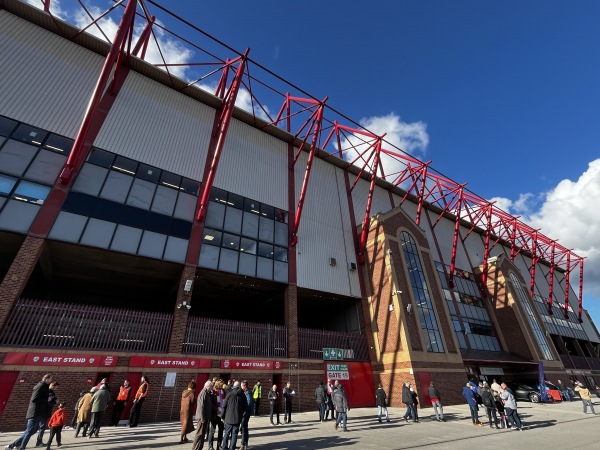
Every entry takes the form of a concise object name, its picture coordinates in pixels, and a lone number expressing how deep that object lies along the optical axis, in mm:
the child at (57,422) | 8625
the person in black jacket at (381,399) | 14234
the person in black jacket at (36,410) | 7793
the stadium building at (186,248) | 14992
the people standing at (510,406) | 12367
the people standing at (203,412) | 7809
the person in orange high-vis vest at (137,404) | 12938
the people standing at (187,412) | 8901
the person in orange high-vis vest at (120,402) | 13180
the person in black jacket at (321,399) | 14256
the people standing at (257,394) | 15727
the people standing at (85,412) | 10188
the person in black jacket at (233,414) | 7750
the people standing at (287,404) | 14156
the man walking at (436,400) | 14953
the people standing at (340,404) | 11984
